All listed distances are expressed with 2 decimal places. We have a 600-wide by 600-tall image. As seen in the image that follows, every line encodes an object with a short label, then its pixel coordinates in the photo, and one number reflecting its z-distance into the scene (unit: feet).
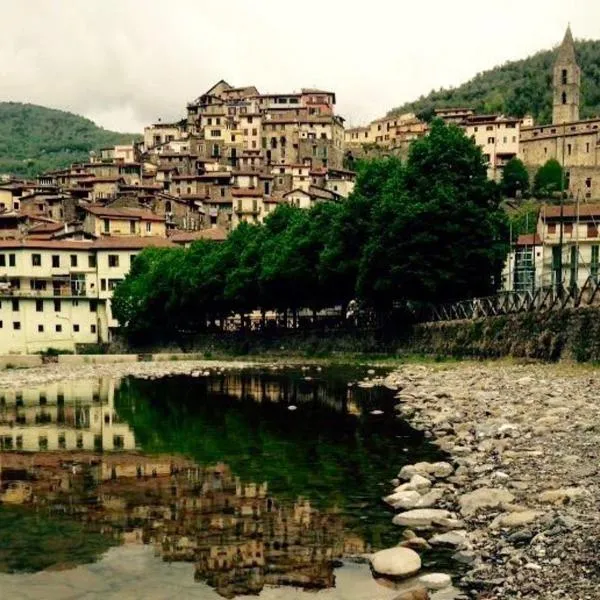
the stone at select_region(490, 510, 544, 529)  39.86
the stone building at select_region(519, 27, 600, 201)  443.32
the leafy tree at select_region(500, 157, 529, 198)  433.48
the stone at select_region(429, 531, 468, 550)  39.93
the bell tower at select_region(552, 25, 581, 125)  583.99
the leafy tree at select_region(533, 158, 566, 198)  428.97
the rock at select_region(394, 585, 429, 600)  32.50
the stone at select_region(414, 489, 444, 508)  47.91
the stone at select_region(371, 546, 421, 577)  36.73
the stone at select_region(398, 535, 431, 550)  40.04
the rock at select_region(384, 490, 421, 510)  48.33
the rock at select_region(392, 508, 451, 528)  44.48
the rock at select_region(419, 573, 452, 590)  34.65
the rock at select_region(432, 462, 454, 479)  55.06
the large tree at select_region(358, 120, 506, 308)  167.73
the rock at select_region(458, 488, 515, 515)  44.39
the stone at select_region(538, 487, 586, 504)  42.14
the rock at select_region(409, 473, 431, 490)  52.08
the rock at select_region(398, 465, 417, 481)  55.85
